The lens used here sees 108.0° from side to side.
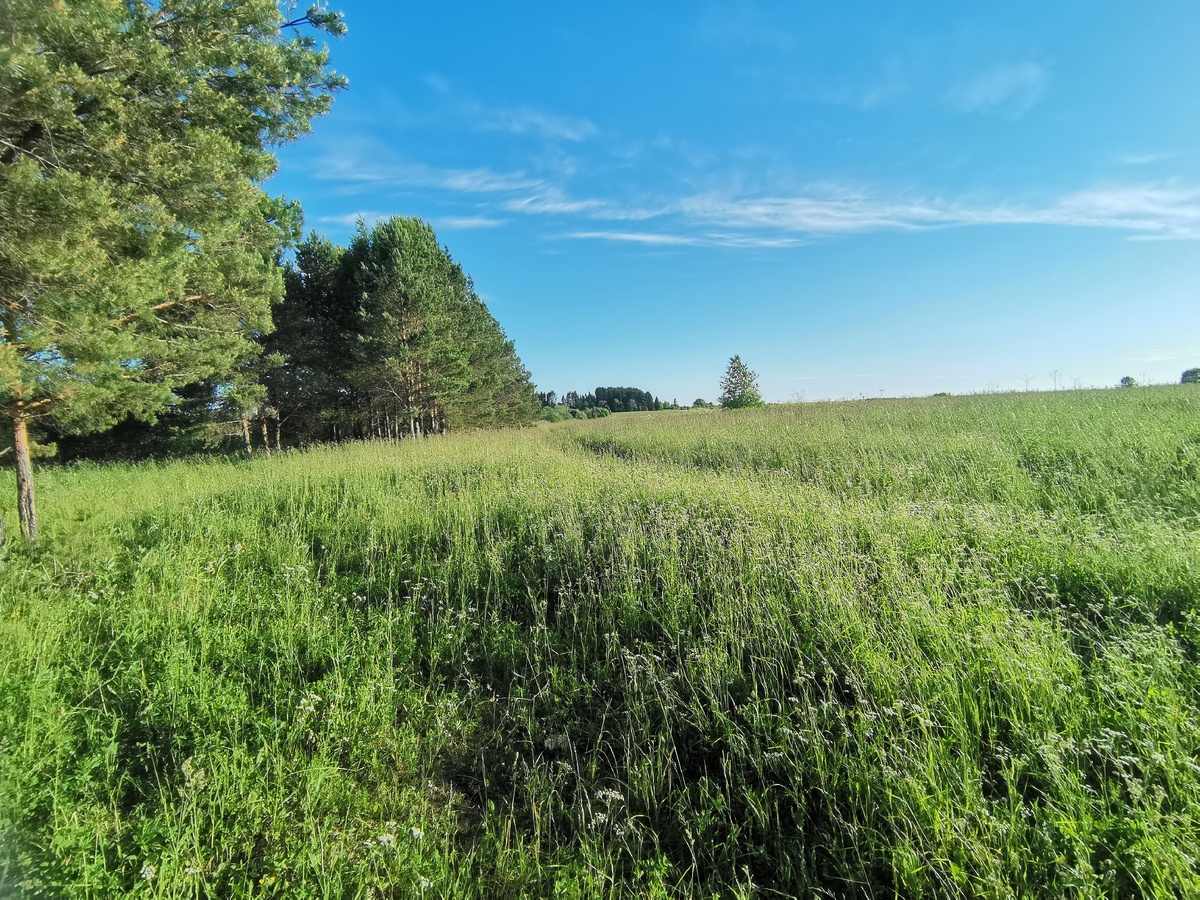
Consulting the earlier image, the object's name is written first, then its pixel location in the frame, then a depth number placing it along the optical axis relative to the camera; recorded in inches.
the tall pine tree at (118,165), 150.6
